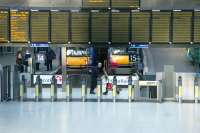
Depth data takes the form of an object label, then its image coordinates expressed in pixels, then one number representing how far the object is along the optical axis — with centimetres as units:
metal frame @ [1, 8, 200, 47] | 2081
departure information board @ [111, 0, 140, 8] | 2073
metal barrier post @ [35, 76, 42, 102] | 2183
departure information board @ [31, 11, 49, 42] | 2114
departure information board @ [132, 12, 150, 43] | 2083
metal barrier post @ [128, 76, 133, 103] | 2159
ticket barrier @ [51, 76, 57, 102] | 2178
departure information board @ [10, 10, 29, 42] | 2114
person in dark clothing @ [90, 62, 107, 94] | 2348
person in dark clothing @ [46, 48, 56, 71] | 3209
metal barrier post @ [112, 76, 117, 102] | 2169
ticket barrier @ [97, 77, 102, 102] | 2177
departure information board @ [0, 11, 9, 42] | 2114
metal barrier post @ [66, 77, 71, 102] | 2182
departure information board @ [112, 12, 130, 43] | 2084
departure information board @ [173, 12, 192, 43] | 2080
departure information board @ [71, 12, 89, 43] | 2102
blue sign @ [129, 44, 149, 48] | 2092
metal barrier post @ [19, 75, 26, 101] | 2194
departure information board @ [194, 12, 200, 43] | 2083
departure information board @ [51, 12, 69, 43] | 2109
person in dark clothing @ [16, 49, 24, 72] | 3071
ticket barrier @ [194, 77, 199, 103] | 2159
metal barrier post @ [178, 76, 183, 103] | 2148
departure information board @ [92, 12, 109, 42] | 2089
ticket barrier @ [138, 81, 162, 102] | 2170
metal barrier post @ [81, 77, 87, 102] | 2179
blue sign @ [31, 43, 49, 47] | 2117
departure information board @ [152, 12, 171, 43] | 2083
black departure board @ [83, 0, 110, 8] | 2080
